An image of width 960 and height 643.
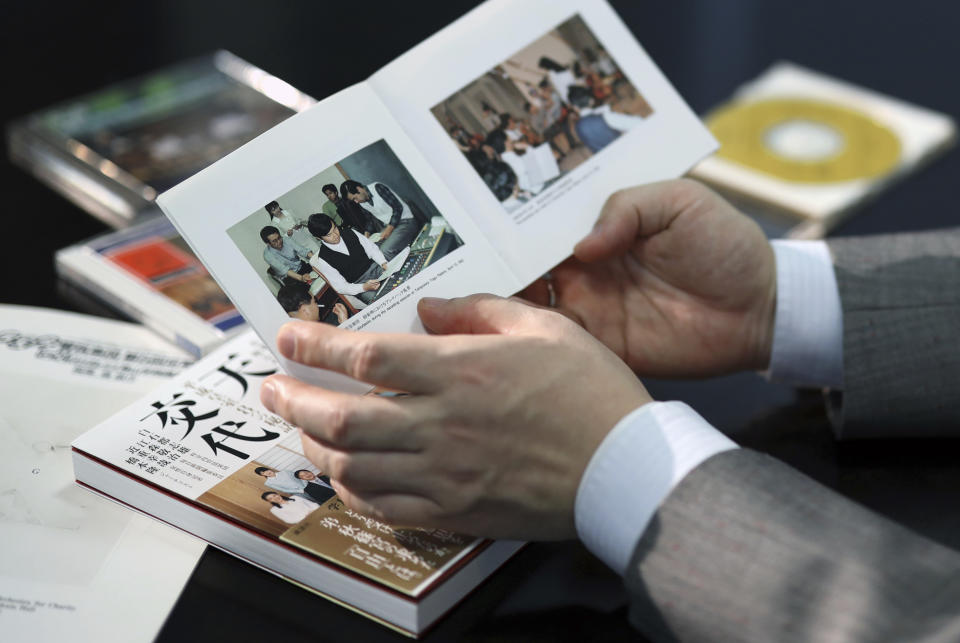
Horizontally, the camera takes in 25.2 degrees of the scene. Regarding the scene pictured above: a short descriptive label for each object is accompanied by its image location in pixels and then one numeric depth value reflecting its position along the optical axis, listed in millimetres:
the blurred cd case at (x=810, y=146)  1189
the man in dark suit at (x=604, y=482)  864
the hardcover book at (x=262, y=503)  889
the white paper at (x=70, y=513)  895
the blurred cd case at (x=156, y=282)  1055
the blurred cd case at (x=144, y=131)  1184
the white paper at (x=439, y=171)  924
